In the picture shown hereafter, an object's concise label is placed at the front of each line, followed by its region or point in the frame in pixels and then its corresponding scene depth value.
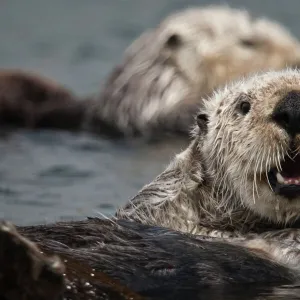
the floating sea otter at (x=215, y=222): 10.68
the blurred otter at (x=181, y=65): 21.89
